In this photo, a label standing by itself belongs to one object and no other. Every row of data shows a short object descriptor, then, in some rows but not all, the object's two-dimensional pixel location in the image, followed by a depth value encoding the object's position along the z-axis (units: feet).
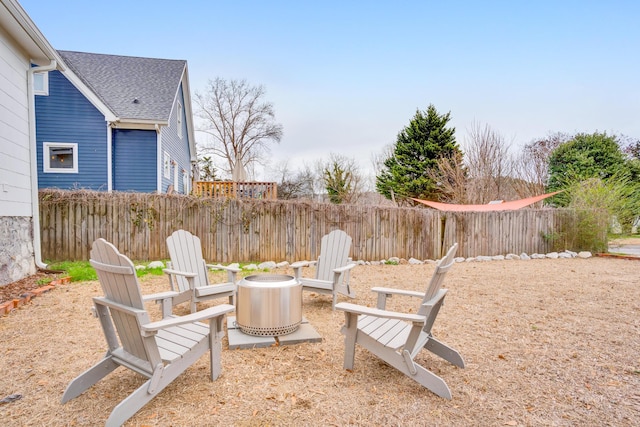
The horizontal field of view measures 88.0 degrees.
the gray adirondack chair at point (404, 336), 6.85
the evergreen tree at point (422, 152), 56.08
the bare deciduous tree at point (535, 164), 53.06
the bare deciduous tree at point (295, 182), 61.26
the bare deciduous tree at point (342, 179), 55.98
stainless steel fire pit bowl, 9.41
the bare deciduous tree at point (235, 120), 70.59
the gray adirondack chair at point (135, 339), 5.73
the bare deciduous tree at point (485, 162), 46.62
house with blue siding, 31.71
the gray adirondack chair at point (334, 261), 13.75
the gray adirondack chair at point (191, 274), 11.48
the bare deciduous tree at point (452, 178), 47.44
